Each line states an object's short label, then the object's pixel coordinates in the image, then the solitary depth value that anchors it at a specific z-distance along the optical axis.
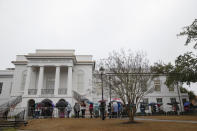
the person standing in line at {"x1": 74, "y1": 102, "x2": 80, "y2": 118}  19.20
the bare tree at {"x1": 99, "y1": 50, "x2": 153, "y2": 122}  13.79
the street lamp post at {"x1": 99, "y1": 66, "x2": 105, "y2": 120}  16.28
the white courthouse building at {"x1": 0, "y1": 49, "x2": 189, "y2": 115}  26.27
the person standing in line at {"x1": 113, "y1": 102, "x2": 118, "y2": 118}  19.83
